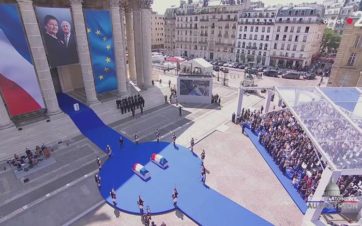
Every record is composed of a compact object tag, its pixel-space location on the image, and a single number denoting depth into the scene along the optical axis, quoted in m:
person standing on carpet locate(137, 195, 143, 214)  16.22
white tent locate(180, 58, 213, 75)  35.38
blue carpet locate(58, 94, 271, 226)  16.42
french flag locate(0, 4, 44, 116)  22.22
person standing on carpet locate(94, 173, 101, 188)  18.70
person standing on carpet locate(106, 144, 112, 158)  22.97
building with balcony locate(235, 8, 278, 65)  63.59
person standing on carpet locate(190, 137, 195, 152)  23.84
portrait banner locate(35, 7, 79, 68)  26.36
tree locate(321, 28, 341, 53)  71.00
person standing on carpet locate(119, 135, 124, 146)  24.70
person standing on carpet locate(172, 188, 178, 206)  16.89
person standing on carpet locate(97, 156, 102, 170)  20.58
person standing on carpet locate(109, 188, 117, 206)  16.92
